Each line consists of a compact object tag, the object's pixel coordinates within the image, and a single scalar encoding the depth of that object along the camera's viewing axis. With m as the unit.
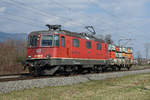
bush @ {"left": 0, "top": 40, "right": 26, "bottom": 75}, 24.44
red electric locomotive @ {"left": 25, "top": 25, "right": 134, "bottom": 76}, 14.88
